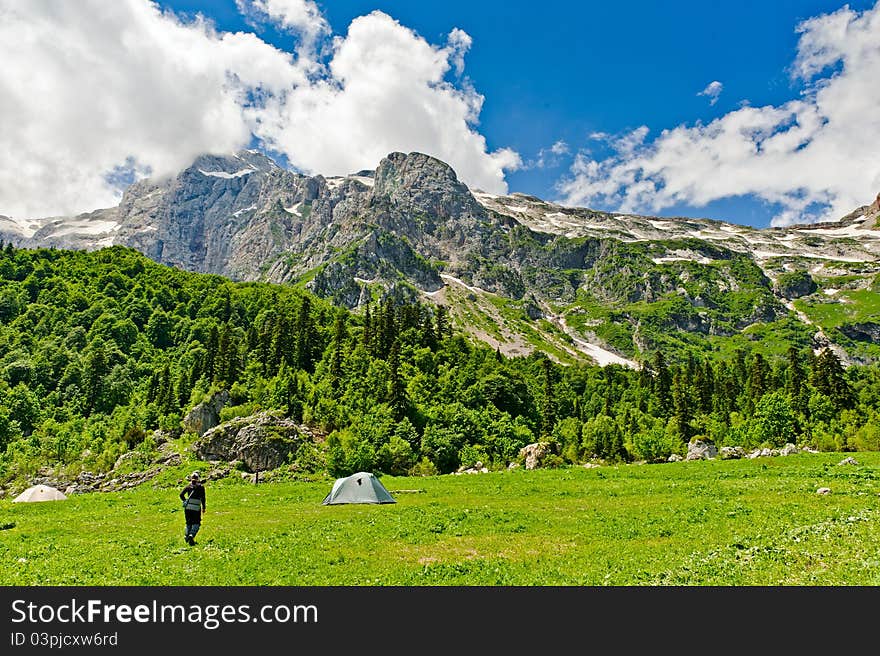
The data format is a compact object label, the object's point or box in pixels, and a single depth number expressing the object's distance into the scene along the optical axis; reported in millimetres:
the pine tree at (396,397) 85625
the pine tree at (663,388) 147275
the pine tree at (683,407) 115750
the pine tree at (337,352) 102312
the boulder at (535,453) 66569
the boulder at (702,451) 65625
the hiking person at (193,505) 21891
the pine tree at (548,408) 116000
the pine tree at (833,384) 113194
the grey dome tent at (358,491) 37062
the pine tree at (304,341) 111712
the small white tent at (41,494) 44478
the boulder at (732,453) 60500
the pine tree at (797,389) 110562
